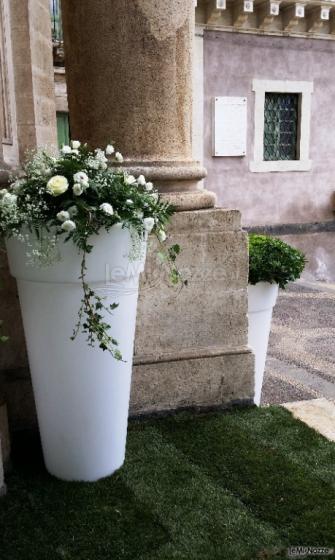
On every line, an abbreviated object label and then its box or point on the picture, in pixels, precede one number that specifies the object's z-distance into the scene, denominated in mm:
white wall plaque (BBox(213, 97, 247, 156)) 8375
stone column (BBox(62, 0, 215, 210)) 2012
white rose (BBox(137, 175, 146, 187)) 1730
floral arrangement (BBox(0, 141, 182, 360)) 1521
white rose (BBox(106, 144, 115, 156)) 1721
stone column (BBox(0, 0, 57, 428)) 2020
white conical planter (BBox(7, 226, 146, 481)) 1601
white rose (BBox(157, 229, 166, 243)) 1719
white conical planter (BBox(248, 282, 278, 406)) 2533
